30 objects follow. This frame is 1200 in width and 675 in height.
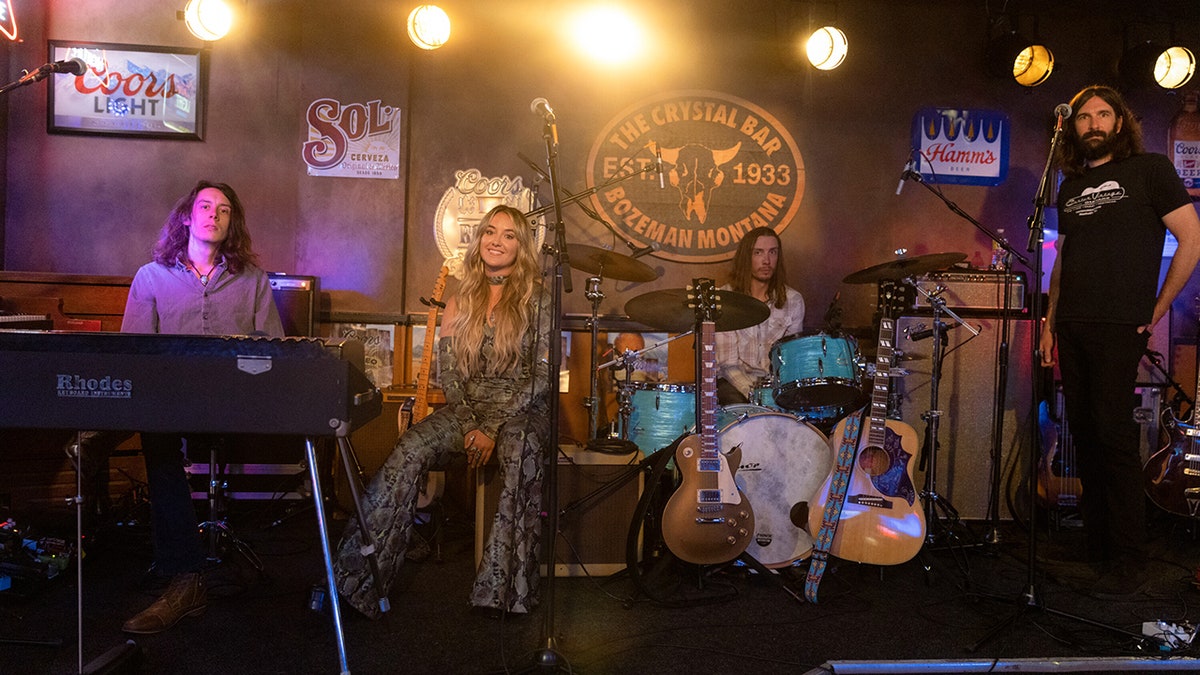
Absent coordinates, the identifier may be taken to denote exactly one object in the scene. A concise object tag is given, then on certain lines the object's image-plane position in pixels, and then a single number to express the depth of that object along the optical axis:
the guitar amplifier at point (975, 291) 5.01
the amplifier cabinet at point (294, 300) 5.02
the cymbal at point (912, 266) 4.25
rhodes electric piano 2.21
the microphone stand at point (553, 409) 2.56
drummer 5.00
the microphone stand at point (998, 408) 3.69
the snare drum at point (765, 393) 4.29
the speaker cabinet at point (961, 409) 4.95
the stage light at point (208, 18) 5.27
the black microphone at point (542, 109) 2.76
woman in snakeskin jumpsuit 3.34
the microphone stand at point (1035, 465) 3.12
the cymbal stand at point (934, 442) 4.36
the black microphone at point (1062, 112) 3.19
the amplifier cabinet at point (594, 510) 3.91
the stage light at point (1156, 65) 5.70
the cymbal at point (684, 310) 3.99
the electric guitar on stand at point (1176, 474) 4.46
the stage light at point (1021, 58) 5.64
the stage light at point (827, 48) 5.52
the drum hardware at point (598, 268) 4.66
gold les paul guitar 3.59
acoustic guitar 3.73
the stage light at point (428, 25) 5.39
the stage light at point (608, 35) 5.82
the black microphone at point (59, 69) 2.88
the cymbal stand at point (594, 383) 4.44
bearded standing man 3.74
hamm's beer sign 5.93
